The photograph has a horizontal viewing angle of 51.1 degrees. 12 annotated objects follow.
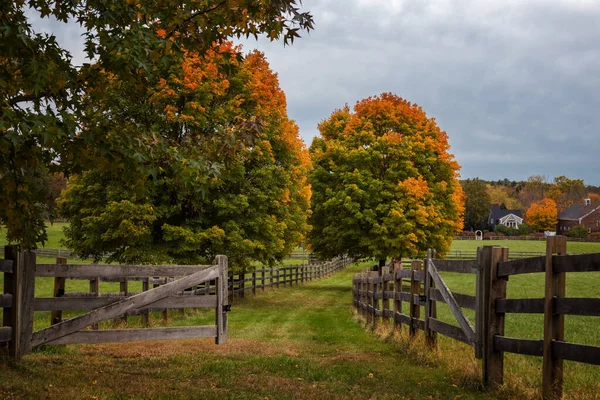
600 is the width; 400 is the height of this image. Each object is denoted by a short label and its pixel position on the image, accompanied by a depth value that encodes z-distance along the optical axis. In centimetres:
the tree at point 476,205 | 12606
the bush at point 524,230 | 11675
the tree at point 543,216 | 12144
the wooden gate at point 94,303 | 874
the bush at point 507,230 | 11598
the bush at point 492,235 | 11369
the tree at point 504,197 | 16682
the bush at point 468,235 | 11888
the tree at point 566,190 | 14238
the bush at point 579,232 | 10196
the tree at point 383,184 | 3581
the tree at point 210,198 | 2192
